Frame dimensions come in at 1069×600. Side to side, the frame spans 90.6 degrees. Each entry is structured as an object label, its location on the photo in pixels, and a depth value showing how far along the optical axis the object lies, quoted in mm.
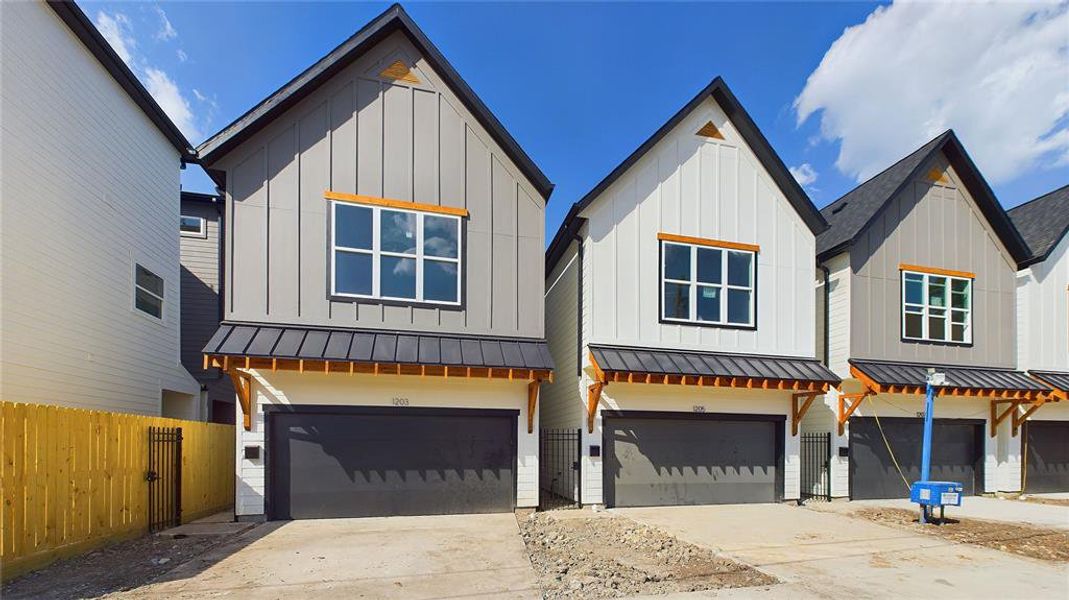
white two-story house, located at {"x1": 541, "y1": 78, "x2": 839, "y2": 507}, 10992
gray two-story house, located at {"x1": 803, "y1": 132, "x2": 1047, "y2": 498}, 12648
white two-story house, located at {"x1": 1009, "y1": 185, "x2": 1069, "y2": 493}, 14234
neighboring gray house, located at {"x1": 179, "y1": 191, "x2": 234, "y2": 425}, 15008
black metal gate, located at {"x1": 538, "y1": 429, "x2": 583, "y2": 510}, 10930
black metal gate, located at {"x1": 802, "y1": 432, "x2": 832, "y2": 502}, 12492
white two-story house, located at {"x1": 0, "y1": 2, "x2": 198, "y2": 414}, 8305
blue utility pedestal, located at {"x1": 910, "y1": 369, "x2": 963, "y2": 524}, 9531
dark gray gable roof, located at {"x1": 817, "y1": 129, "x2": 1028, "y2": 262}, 13062
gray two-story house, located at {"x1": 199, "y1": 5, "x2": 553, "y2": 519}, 9414
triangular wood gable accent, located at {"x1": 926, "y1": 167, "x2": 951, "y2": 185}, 13695
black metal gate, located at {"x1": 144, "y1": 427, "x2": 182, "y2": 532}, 8273
